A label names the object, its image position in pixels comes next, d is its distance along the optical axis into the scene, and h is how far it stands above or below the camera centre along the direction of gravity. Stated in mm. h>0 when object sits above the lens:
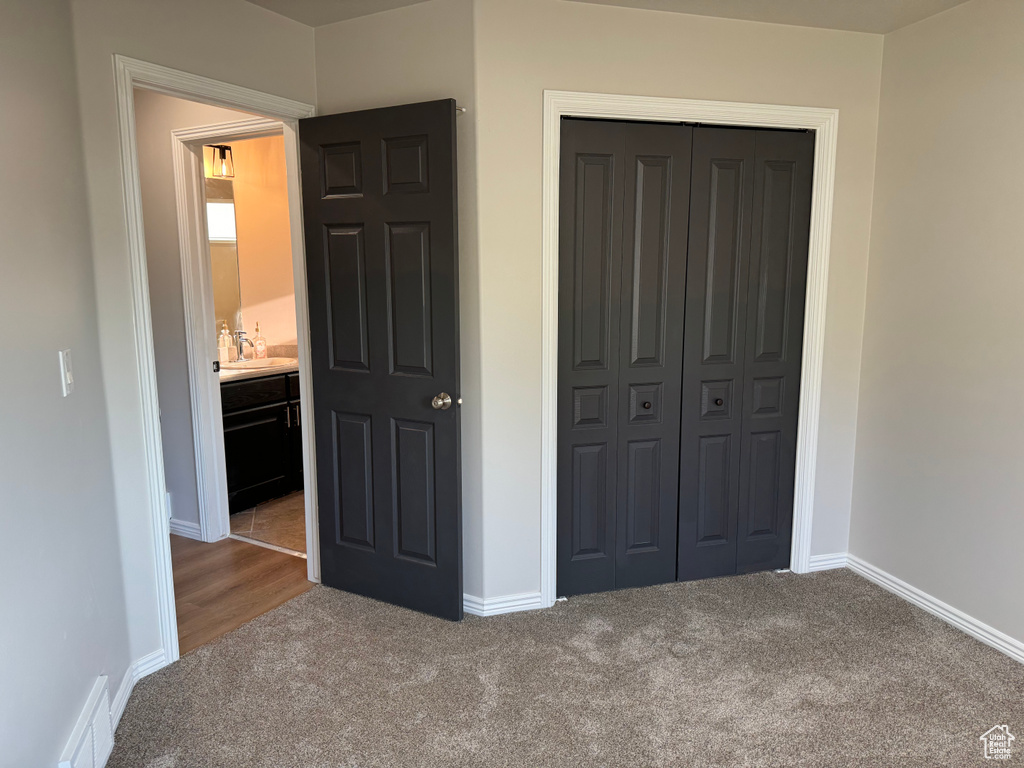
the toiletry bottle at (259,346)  4652 -439
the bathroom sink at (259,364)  4195 -520
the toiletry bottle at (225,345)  4453 -411
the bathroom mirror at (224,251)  4273 +205
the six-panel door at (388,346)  2572 -255
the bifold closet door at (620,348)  2758 -279
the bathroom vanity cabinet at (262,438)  3931 -948
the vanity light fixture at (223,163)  4277 +760
